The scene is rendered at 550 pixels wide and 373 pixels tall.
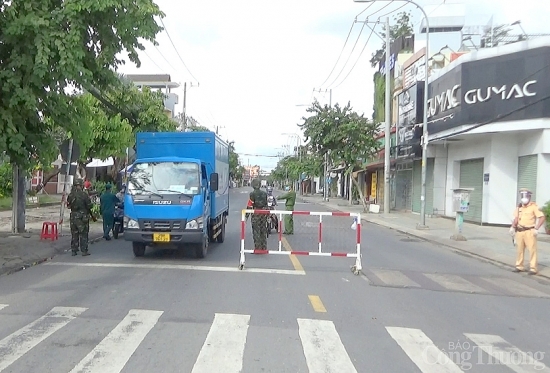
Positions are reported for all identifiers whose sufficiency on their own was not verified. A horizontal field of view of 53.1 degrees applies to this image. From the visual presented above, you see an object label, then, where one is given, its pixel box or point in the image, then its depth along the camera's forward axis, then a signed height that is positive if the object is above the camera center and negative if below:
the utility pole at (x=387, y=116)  30.48 +4.26
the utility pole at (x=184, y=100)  38.84 +6.14
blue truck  12.04 -0.16
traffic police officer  12.27 -0.67
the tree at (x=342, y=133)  35.34 +3.79
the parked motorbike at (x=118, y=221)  17.31 -1.19
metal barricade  11.31 -0.99
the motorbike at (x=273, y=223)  17.58 -1.15
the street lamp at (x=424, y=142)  22.84 +2.16
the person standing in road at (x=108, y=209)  16.34 -0.77
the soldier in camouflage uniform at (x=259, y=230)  12.98 -0.99
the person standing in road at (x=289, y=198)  18.50 -0.29
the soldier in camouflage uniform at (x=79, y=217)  13.04 -0.83
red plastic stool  15.03 -1.42
